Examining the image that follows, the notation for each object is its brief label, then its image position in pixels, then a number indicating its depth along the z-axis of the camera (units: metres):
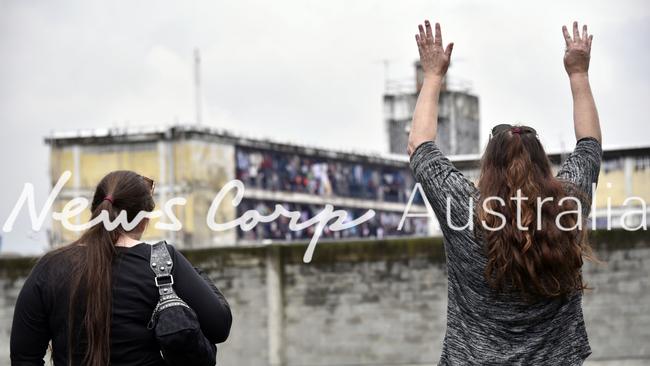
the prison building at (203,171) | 47.53
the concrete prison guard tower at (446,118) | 55.28
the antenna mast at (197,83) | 50.17
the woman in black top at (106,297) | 3.75
